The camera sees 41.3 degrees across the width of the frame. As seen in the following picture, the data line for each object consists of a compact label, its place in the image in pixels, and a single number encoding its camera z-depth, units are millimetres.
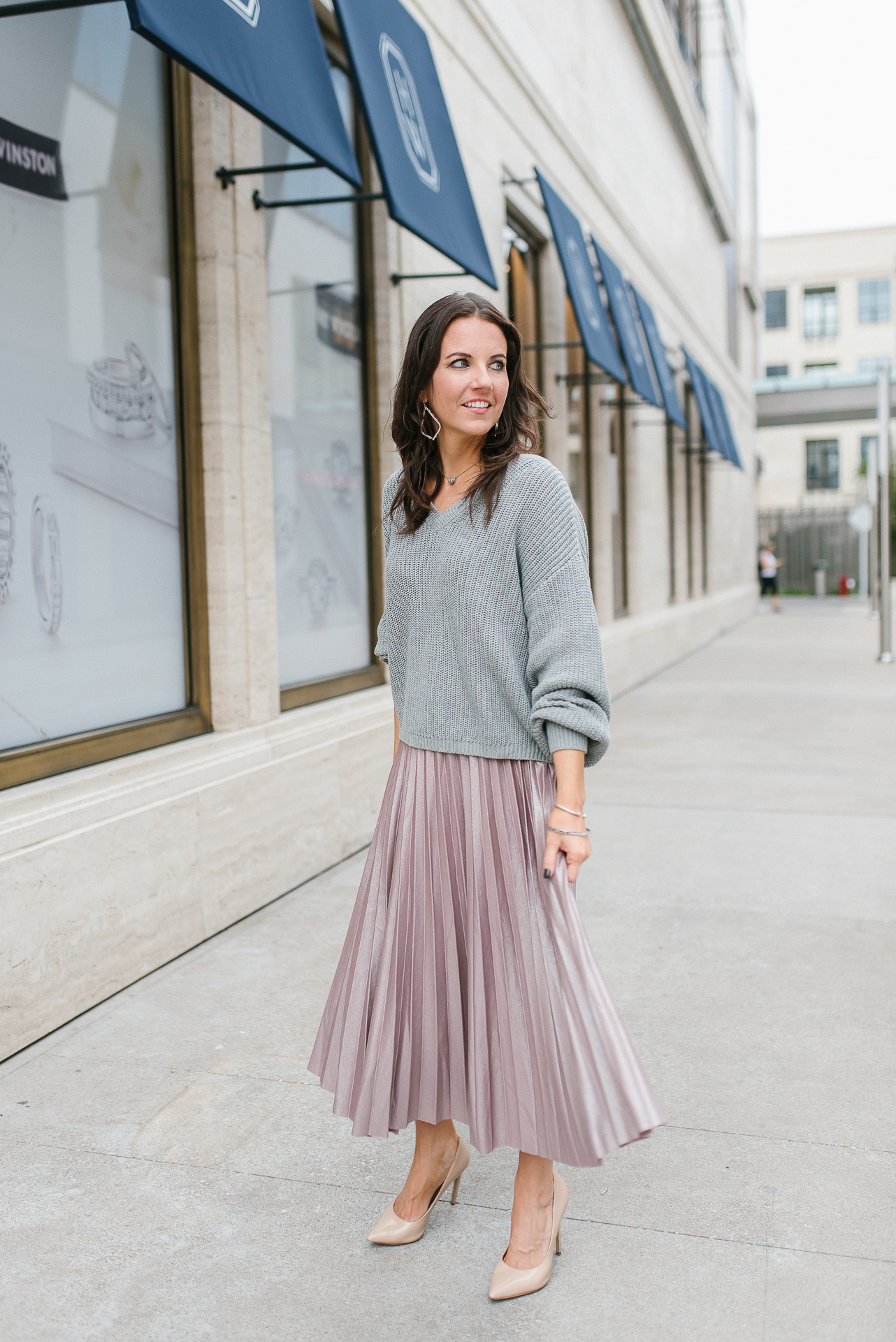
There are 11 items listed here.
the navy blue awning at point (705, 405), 18219
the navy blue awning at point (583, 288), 9547
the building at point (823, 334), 57156
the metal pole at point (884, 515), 15266
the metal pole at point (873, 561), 27200
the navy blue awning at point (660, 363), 13771
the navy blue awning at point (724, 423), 20656
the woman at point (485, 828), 2346
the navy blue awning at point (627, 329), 11477
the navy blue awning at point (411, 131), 5445
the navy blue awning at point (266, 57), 3574
